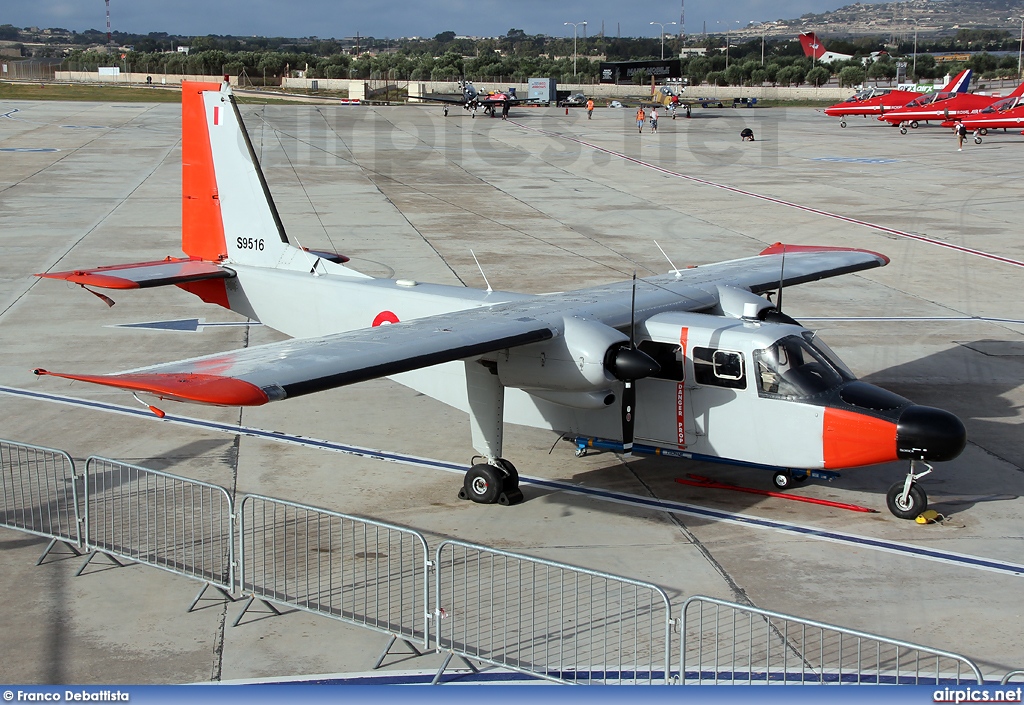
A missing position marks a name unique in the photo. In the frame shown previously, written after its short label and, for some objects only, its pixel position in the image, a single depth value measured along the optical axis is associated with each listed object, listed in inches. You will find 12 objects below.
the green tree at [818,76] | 5713.6
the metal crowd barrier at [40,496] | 509.7
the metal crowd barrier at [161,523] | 474.9
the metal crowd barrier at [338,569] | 437.4
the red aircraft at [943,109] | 3262.8
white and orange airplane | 480.4
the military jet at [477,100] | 3720.5
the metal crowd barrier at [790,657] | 386.3
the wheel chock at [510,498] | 569.0
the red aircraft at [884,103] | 3356.3
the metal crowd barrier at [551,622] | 394.9
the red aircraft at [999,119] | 2942.9
